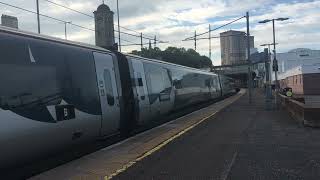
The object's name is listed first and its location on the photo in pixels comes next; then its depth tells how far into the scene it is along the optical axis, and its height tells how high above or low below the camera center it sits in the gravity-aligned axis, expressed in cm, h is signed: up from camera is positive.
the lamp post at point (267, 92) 1479 -67
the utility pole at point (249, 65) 1815 +121
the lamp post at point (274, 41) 1930 +397
